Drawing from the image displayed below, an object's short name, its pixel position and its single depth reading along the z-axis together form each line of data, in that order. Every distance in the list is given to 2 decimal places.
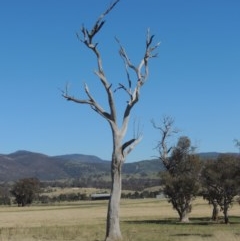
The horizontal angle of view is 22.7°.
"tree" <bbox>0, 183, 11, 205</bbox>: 170.50
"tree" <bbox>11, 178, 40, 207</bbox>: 147.12
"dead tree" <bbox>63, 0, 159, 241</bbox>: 28.25
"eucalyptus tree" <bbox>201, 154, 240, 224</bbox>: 52.41
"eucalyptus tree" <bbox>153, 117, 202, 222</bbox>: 57.21
